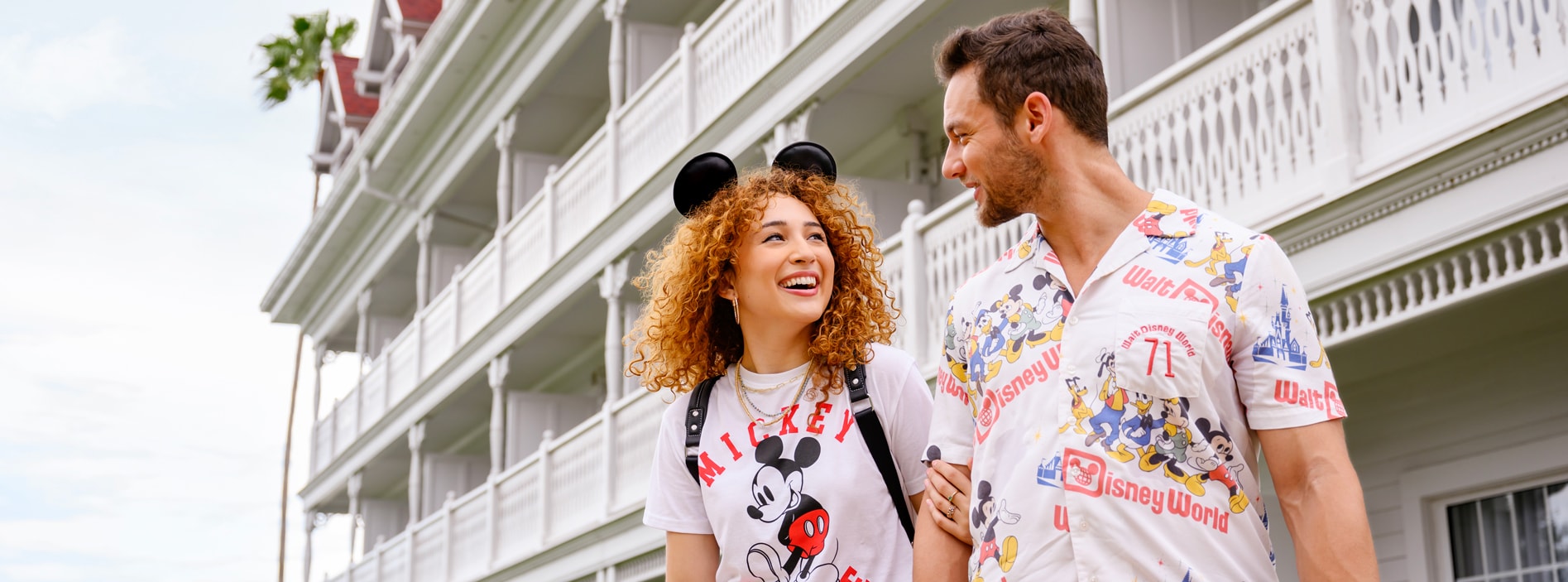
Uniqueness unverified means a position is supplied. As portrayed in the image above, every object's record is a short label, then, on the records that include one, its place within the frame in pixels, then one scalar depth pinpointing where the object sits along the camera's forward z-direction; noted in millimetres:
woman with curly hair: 3410
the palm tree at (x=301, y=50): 38125
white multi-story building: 7074
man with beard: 2578
